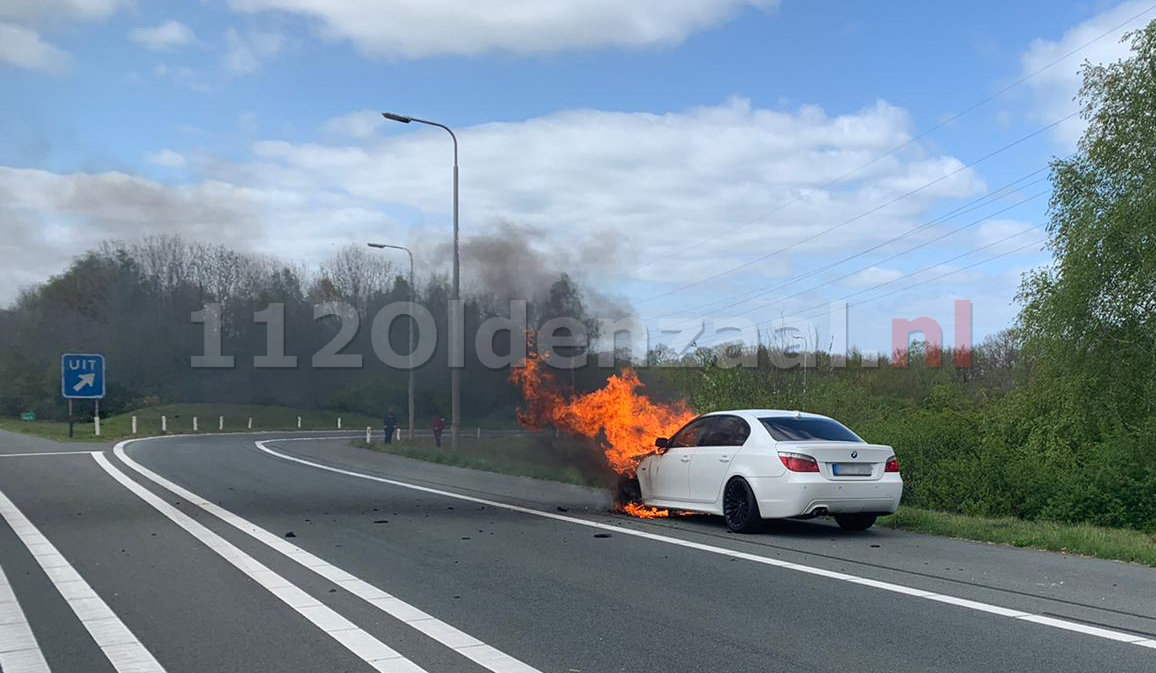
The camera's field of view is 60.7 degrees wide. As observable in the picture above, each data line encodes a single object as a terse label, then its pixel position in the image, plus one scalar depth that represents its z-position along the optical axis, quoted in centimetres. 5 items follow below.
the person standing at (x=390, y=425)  3878
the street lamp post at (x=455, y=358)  2555
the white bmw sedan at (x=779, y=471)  1076
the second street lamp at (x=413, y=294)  3268
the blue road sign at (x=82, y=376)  4131
